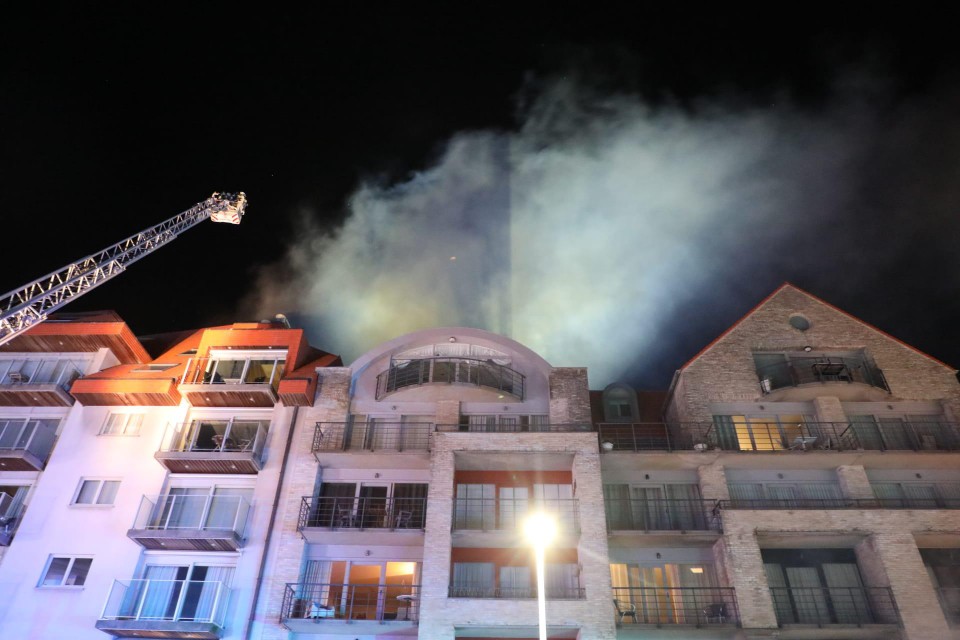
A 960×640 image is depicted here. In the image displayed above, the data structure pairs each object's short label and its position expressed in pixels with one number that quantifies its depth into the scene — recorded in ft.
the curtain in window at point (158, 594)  76.59
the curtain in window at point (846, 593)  76.84
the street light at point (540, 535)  53.88
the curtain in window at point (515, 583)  78.59
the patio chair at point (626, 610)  74.79
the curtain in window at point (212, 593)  74.96
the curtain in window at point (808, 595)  77.41
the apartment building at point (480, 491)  75.25
